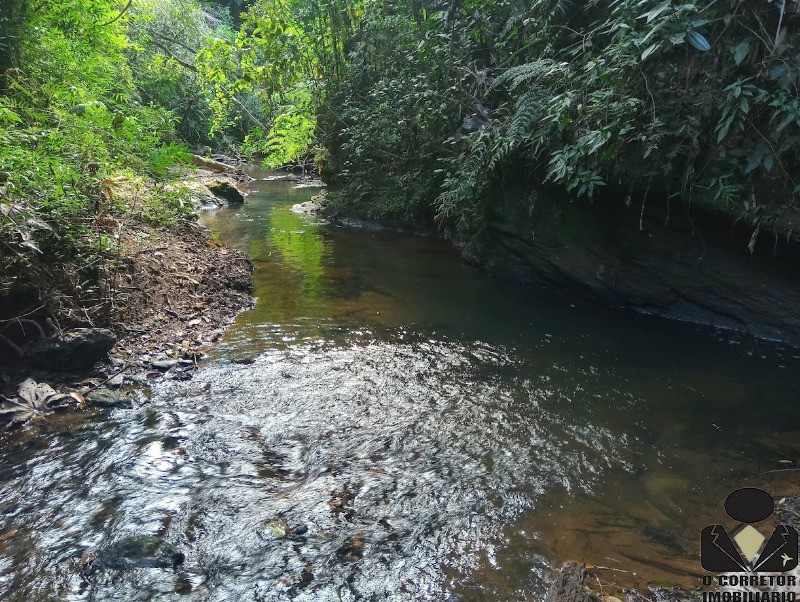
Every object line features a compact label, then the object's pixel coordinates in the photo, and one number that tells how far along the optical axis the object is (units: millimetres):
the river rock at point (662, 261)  5473
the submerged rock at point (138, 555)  2635
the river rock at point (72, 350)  4285
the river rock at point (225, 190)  14664
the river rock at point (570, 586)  2285
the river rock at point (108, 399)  4184
